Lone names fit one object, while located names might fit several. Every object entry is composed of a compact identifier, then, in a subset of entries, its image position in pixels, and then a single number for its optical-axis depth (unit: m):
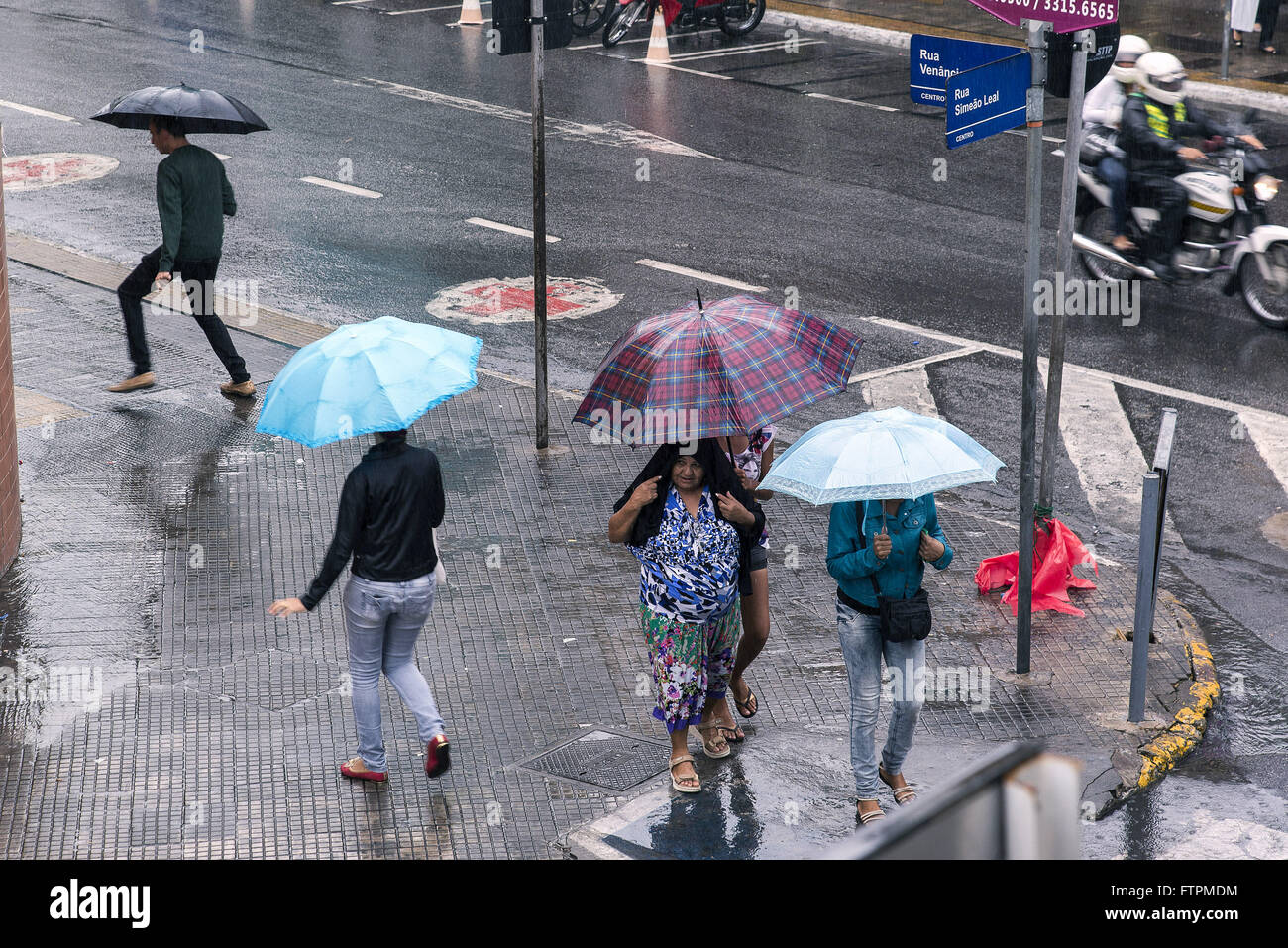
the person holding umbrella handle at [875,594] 11.60
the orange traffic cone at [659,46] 45.09
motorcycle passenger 26.62
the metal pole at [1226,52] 40.98
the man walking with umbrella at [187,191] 20.28
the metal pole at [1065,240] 15.23
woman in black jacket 12.07
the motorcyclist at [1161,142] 25.98
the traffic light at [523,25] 19.20
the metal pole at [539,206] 19.44
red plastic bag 16.17
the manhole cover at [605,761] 12.94
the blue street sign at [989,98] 14.11
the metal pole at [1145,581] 13.16
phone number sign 14.12
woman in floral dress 12.12
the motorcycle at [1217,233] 24.64
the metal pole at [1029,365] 14.27
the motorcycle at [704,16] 46.66
